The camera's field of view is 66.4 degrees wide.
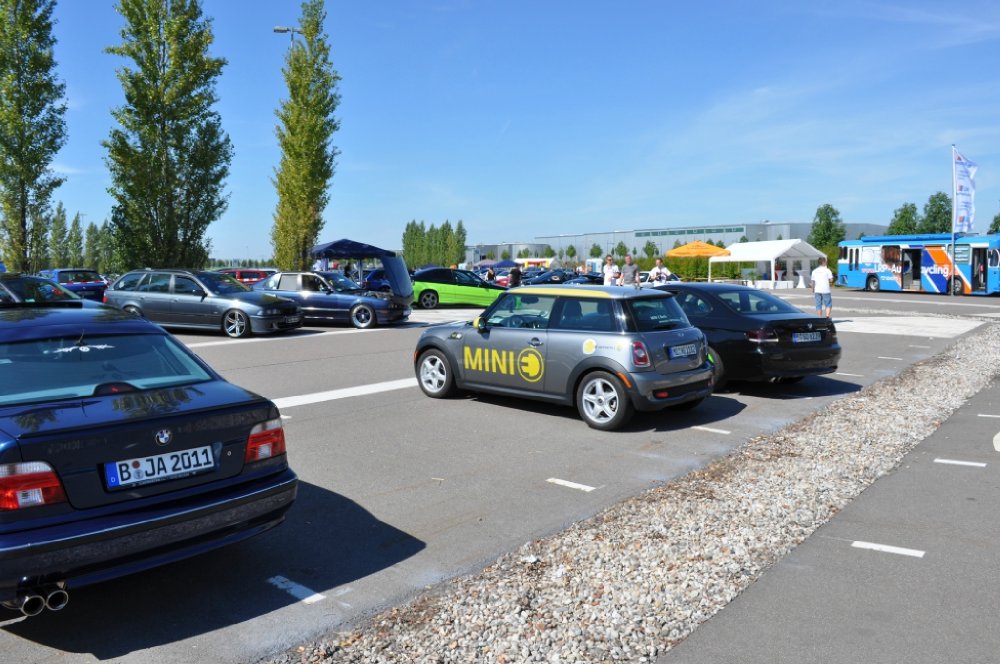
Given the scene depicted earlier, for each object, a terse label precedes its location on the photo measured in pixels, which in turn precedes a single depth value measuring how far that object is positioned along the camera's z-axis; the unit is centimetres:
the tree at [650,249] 10300
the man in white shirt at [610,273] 2011
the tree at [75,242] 9394
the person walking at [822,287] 1888
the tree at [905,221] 7506
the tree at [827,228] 8238
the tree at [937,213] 7175
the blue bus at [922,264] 3581
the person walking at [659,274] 2108
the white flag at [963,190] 2486
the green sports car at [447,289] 2675
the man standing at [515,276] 2785
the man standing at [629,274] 1884
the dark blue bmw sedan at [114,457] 326
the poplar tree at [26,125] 2506
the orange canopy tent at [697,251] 4369
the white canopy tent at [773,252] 4741
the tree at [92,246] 9888
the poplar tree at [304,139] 3419
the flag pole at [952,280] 3580
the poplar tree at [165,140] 2483
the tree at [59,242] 8019
